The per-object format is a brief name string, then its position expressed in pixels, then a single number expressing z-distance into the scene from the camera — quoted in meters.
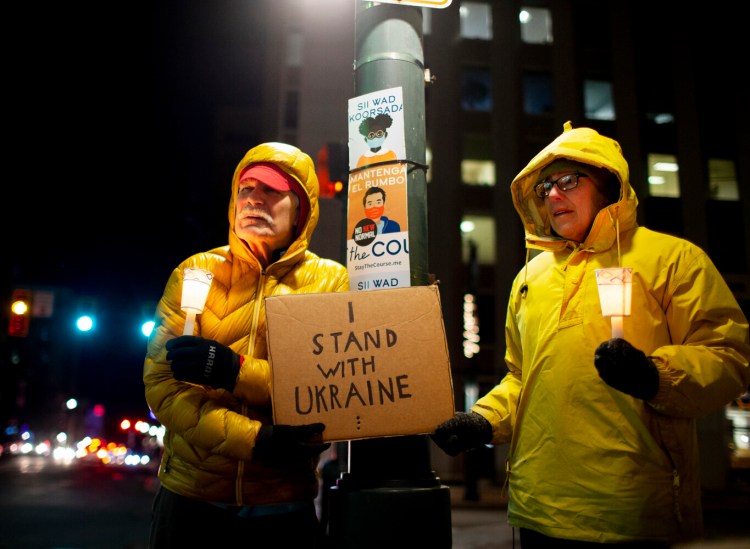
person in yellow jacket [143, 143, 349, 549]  2.44
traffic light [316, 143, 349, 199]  8.05
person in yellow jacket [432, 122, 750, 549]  2.19
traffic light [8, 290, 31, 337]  18.83
